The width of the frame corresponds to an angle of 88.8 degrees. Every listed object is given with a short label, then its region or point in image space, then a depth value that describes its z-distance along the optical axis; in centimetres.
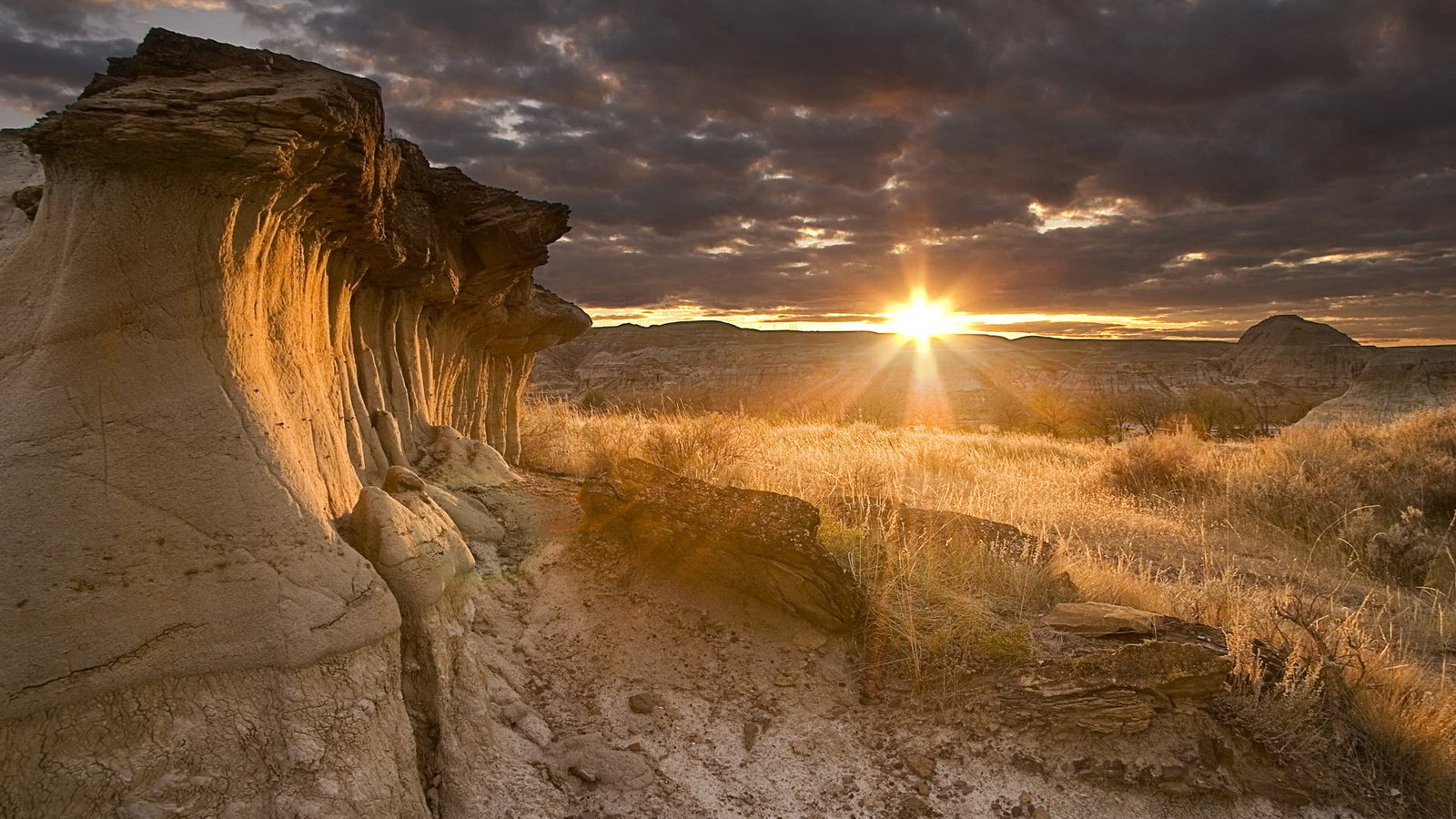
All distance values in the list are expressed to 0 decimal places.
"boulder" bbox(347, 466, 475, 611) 395
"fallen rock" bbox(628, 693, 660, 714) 462
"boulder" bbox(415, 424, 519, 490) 668
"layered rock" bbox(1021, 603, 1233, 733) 443
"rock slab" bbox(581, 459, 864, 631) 538
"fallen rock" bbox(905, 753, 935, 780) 428
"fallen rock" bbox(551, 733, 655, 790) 407
